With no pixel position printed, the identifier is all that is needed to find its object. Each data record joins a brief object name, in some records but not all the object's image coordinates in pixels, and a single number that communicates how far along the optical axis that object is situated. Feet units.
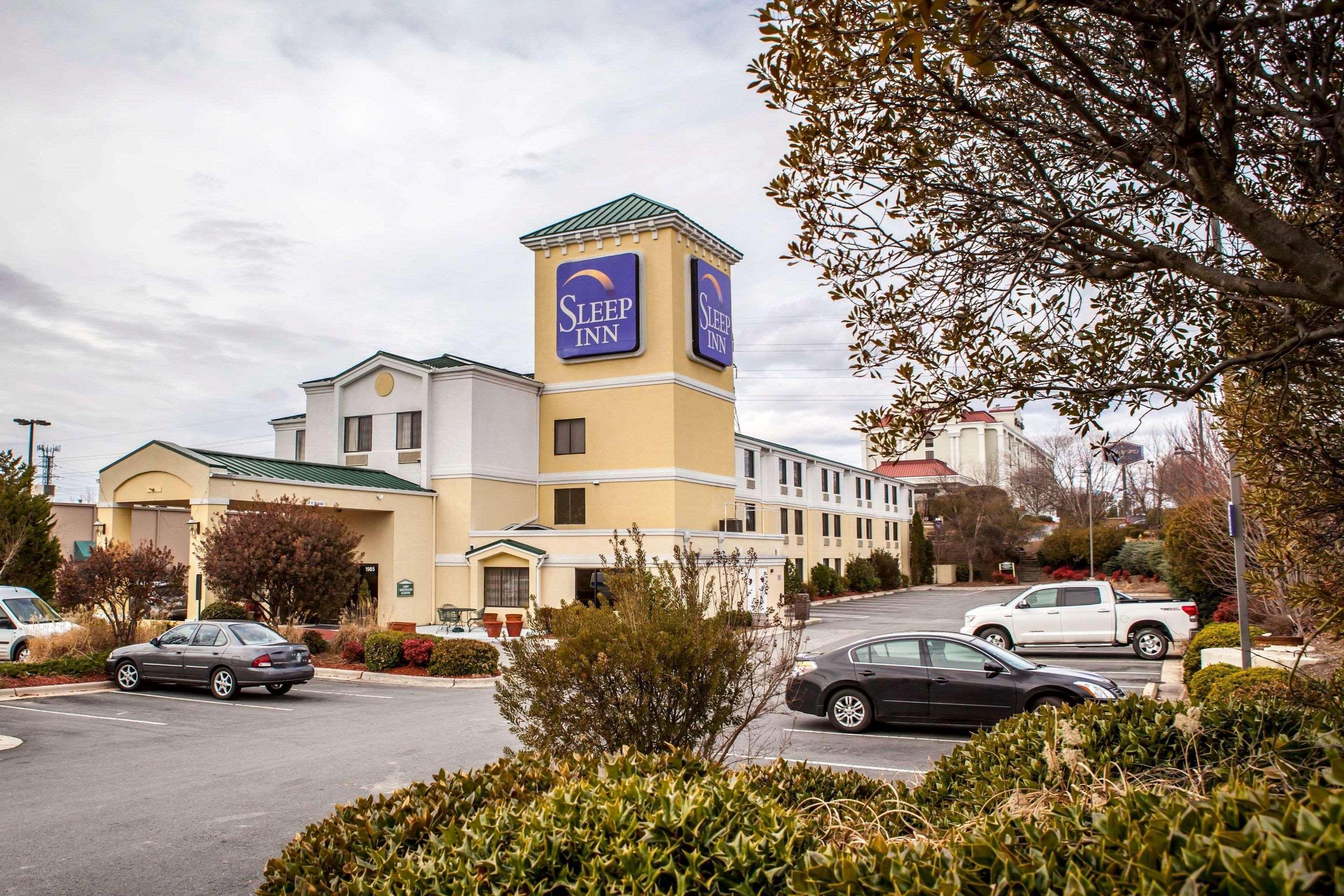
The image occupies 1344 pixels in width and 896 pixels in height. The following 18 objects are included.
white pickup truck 71.77
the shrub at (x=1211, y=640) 53.36
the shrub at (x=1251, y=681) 32.22
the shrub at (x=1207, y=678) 40.27
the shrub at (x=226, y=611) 81.41
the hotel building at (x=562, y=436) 114.93
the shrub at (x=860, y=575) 194.29
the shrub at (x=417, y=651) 71.87
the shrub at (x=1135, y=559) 148.05
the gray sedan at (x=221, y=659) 58.75
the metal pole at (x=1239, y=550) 38.83
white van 75.20
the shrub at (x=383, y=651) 71.61
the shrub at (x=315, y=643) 79.41
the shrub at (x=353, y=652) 75.77
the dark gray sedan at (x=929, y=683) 42.19
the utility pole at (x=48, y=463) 226.58
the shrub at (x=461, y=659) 69.31
